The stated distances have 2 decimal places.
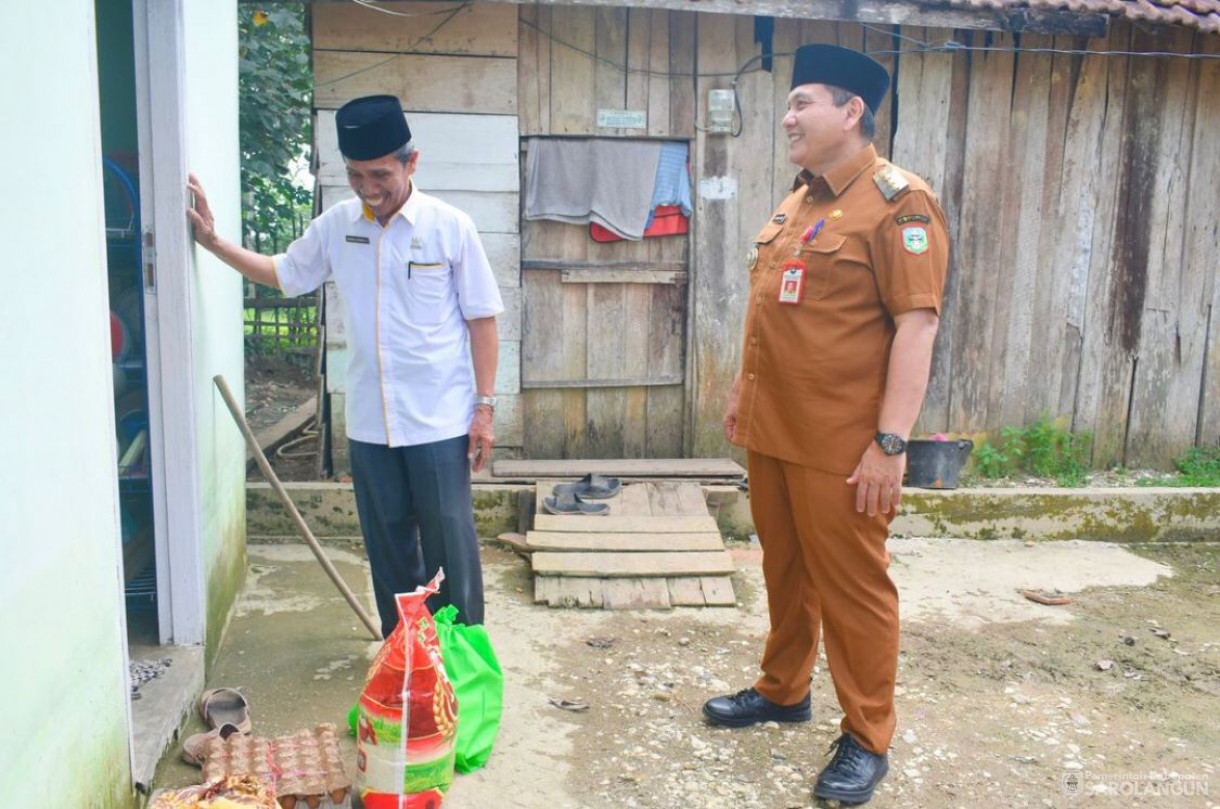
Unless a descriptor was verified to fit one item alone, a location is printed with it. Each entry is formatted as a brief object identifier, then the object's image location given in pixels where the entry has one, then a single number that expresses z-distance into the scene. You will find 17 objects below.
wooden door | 6.35
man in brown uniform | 2.94
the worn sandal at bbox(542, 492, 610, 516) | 5.62
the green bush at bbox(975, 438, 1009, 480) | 6.77
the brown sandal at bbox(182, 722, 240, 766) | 3.13
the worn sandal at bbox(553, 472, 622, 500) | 5.83
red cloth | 6.31
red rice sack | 2.87
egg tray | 2.82
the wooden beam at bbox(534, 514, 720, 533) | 5.43
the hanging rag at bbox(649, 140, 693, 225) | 6.30
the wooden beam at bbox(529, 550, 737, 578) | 5.03
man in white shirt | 3.40
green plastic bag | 3.27
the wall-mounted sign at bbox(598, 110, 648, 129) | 6.20
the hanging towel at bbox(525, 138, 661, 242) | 6.20
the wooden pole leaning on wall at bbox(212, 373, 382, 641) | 3.89
